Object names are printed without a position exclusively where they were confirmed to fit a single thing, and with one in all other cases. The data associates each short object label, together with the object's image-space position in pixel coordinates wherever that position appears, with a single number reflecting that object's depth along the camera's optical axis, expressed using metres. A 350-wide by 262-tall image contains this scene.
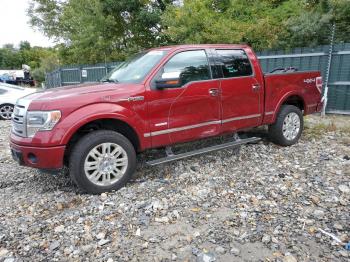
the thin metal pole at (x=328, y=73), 8.53
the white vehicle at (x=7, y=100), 10.51
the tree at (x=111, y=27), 18.38
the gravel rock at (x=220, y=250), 2.79
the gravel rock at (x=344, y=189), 3.88
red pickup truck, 3.63
